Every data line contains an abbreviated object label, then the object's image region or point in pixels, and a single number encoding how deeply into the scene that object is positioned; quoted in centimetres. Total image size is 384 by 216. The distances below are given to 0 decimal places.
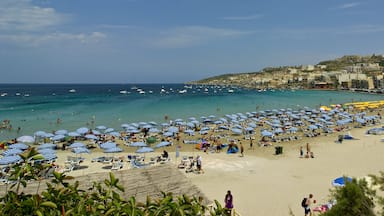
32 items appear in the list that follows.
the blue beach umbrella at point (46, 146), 1930
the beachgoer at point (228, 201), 1020
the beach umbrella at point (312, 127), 2701
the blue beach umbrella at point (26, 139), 2212
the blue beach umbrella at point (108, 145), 1914
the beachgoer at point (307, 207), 1084
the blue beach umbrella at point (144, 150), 1813
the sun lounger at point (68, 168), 1687
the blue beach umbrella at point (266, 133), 2466
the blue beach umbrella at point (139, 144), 1992
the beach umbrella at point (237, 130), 2700
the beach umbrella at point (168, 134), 2559
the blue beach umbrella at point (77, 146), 1871
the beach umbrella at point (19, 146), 1922
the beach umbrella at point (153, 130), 2888
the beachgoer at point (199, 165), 1639
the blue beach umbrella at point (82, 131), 2514
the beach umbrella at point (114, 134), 2568
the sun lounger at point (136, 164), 1725
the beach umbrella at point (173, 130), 2658
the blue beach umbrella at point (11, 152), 1723
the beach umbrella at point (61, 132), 2483
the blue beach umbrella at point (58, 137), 2328
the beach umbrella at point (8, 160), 1552
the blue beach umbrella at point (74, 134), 2461
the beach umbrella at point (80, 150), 1778
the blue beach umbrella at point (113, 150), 1827
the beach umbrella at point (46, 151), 1685
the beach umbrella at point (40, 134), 2400
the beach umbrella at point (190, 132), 2680
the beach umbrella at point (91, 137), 2351
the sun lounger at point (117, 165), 1720
